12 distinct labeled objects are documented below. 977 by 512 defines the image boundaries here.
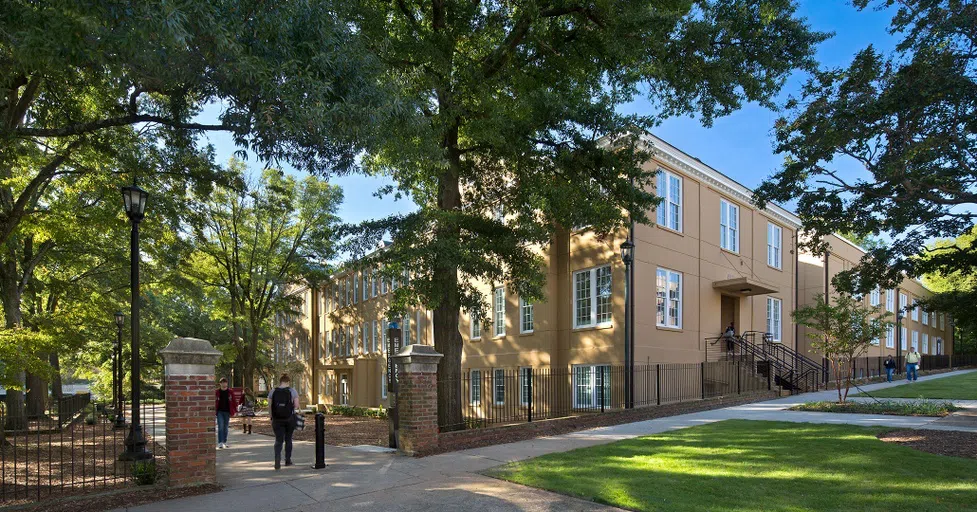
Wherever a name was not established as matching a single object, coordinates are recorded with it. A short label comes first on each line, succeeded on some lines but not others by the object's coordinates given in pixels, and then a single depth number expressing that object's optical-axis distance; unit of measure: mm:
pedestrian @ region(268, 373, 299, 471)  10922
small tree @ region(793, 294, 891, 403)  16391
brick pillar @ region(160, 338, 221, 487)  8852
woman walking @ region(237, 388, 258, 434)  18641
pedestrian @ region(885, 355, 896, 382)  27444
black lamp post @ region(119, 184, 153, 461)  11867
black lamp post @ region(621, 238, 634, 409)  19172
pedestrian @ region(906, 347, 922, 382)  28453
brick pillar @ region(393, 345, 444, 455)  11695
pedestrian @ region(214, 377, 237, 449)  14724
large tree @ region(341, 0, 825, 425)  14141
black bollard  10625
